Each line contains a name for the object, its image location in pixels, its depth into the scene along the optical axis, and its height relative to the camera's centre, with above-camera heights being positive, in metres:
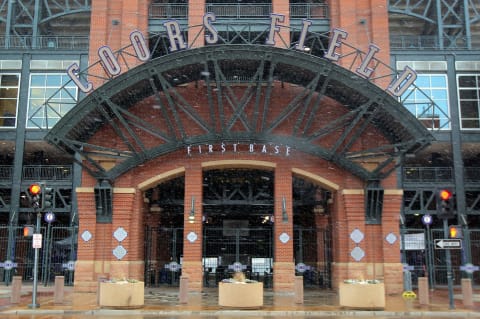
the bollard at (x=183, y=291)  21.14 -1.21
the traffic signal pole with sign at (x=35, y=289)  19.85 -1.05
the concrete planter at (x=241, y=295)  19.62 -1.26
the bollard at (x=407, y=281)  26.08 -1.06
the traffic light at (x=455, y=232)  20.28 +0.90
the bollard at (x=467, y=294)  21.23 -1.35
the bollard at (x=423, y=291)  21.39 -1.24
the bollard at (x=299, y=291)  21.57 -1.24
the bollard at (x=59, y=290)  21.22 -1.16
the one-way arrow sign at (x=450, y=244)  20.31 +0.47
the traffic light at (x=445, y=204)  19.92 +1.85
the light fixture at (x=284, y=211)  27.61 +2.24
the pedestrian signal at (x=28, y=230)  20.95 +1.03
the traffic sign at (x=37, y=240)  20.42 +0.65
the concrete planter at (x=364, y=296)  19.53 -1.29
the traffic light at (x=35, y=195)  20.27 +2.22
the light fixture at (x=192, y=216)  27.58 +2.00
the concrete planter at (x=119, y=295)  19.61 -1.25
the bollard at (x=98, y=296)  21.09 -1.40
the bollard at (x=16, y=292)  21.88 -1.27
